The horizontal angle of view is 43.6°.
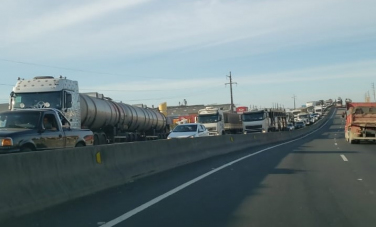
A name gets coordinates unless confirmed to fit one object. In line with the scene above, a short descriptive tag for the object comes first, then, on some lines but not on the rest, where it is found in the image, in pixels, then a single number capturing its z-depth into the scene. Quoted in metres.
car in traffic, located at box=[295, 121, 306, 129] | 90.54
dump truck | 31.47
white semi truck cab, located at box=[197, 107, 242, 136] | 43.81
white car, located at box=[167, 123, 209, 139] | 28.62
